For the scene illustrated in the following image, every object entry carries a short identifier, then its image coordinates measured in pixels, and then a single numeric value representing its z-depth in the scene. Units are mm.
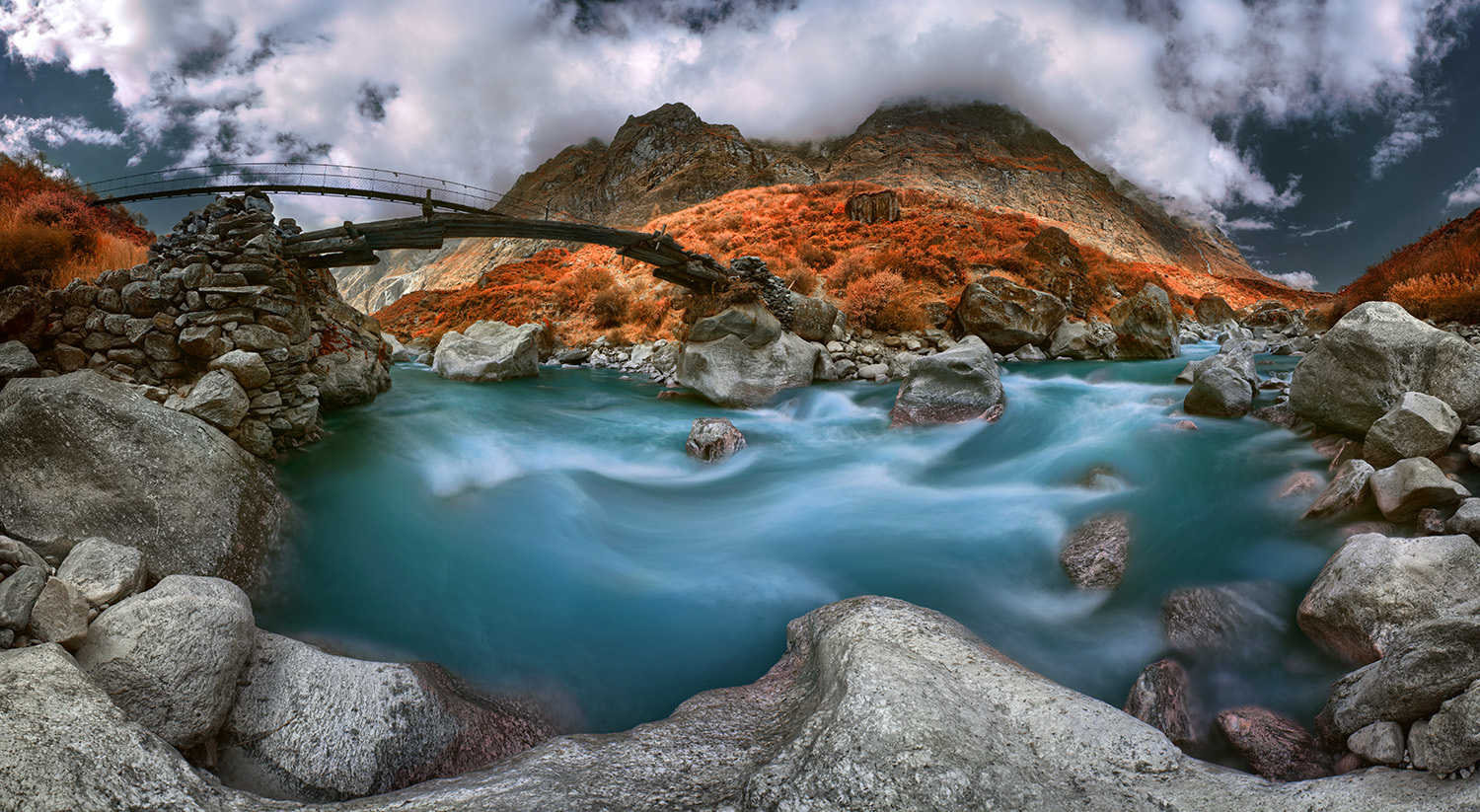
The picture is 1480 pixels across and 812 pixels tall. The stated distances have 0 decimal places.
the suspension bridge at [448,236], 8875
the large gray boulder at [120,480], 4133
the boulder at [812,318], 15406
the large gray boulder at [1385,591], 3330
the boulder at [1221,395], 7555
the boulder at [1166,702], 3523
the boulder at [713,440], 9219
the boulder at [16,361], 4914
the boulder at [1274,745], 2963
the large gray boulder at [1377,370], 5160
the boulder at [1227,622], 4008
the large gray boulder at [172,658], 2783
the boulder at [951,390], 9906
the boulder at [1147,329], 15414
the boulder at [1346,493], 4625
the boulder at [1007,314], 16188
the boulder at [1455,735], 1958
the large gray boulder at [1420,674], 2297
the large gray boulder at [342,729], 3088
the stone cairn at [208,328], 6012
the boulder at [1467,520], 3805
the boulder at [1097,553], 5113
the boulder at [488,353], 15047
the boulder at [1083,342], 15656
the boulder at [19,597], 2580
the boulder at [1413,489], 4172
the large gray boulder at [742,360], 12898
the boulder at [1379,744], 2416
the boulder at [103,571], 3133
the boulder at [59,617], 2707
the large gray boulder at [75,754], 1918
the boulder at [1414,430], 4801
